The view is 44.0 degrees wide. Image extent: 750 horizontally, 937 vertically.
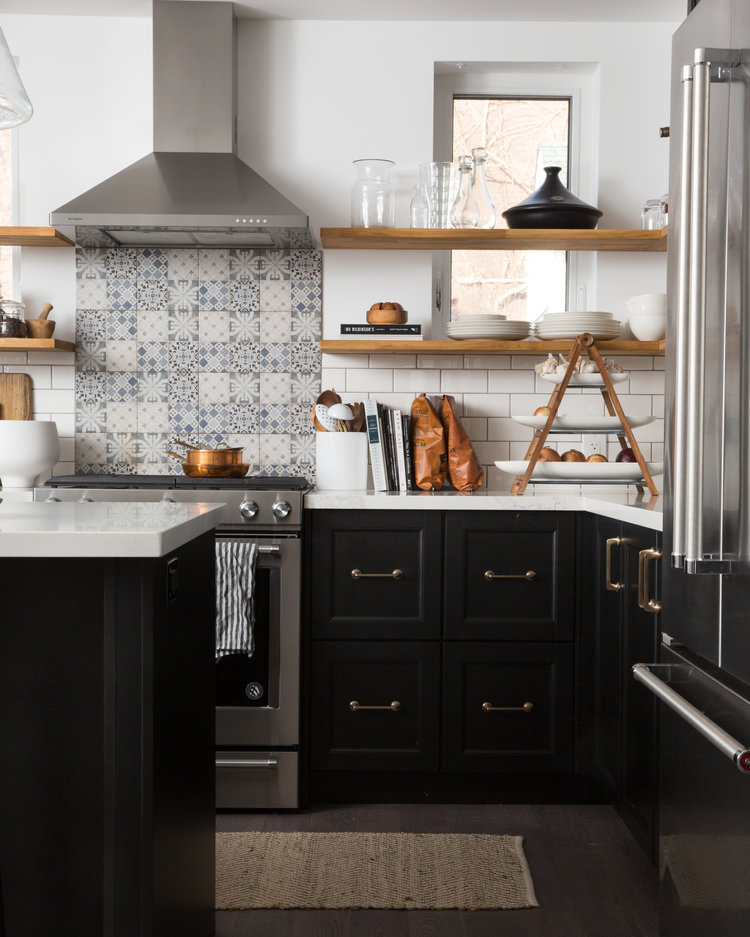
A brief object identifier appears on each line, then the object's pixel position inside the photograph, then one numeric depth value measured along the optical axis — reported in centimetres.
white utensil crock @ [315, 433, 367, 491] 323
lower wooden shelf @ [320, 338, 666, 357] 332
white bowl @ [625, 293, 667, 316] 340
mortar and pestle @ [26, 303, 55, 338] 336
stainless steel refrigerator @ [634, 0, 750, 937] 127
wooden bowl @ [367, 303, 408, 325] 338
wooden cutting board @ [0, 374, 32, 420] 350
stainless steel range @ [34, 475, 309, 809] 285
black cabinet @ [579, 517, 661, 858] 223
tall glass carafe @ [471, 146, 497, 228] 343
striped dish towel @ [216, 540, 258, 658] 277
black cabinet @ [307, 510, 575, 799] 288
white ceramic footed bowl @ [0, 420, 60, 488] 321
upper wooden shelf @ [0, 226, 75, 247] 325
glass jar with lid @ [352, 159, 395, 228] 337
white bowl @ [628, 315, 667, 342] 340
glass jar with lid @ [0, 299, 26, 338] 332
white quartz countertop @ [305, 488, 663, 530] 287
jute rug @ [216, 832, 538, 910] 229
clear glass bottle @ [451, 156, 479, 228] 340
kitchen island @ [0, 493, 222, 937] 148
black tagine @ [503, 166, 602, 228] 334
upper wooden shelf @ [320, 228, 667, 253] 330
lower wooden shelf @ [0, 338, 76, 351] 327
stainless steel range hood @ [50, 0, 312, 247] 313
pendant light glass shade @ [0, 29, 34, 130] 162
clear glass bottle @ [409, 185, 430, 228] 338
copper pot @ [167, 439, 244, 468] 309
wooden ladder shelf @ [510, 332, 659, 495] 295
